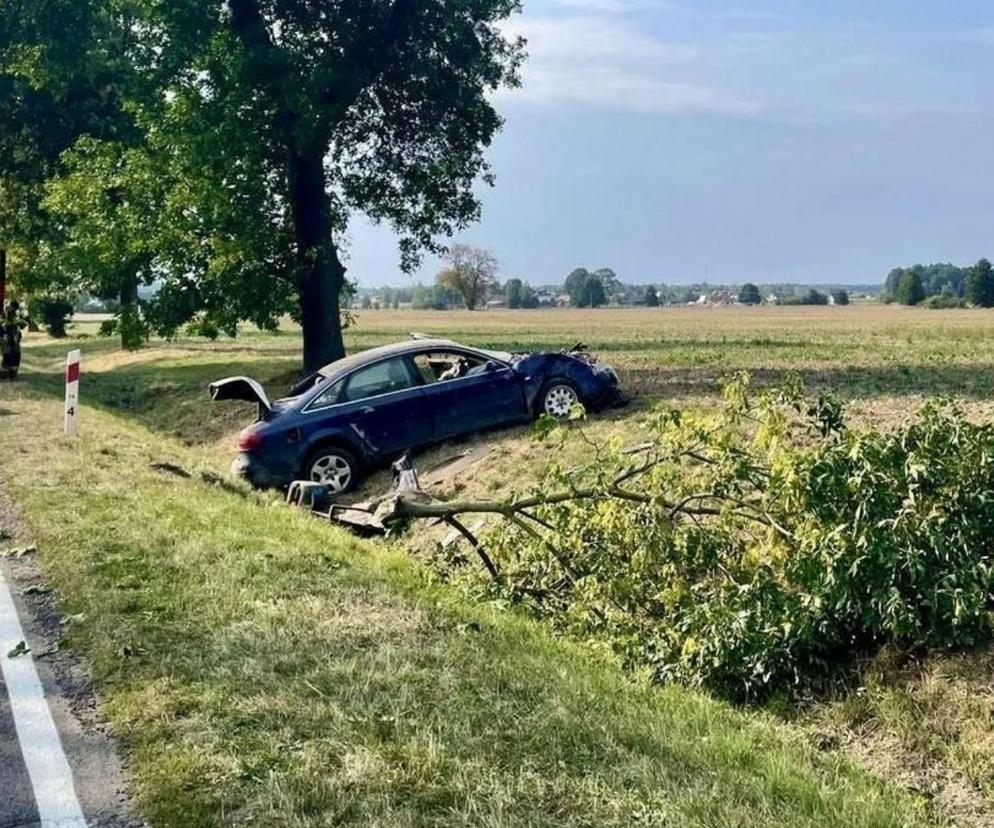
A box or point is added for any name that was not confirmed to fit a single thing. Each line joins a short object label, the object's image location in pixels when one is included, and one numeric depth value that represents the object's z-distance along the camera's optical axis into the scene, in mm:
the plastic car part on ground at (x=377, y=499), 10414
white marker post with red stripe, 15250
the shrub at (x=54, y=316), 46594
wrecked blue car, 13227
